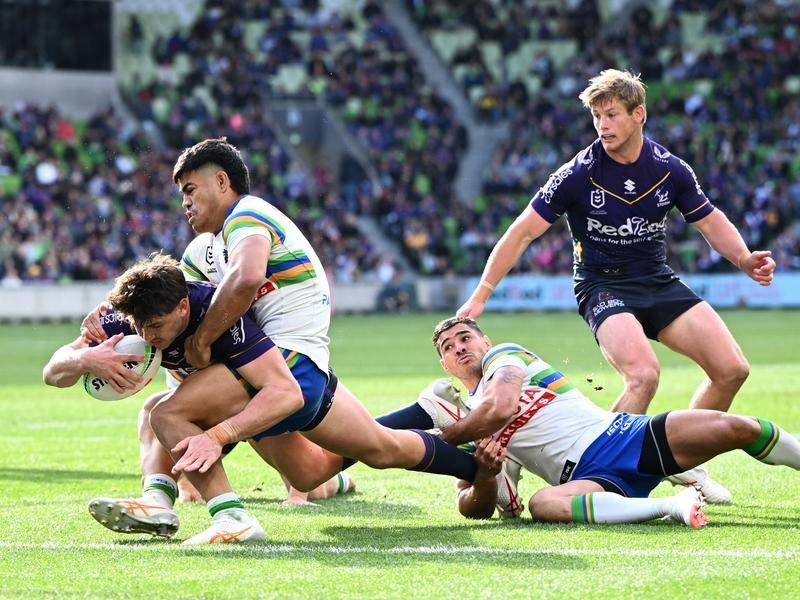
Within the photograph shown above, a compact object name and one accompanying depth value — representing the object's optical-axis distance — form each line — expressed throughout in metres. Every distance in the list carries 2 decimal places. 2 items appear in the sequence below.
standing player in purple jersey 16.05
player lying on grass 13.50
